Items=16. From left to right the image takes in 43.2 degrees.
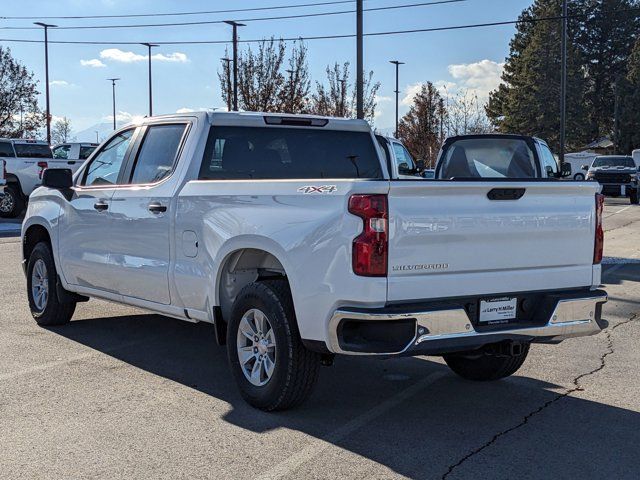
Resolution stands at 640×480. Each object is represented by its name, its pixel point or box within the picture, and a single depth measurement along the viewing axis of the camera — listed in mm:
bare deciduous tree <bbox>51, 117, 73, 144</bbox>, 90375
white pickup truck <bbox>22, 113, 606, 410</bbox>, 4465
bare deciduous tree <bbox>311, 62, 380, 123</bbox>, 48362
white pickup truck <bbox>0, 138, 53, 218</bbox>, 21328
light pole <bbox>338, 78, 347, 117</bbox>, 48625
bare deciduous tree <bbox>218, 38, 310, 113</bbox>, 43438
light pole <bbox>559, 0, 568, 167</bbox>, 28345
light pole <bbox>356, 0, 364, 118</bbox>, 19406
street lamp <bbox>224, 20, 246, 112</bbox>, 35000
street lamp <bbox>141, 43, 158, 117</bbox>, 58562
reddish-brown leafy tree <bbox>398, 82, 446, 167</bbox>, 54406
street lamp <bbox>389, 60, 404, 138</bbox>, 53156
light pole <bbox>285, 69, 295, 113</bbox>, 43156
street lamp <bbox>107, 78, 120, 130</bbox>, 81375
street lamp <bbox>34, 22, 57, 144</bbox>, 44281
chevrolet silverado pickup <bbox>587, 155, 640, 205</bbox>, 32312
